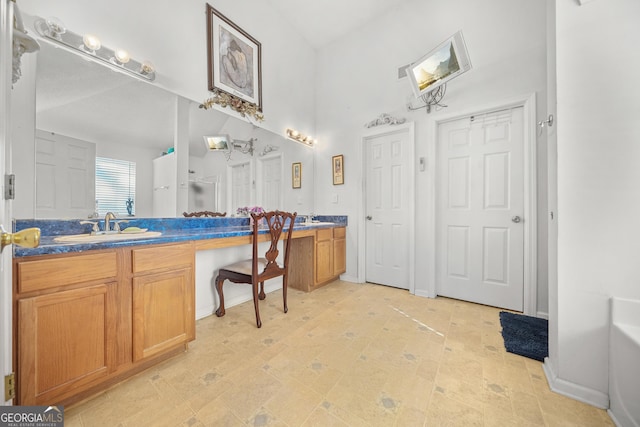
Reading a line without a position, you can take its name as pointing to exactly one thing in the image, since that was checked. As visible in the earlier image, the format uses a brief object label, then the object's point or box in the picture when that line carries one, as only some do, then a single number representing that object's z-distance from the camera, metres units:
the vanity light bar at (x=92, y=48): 1.43
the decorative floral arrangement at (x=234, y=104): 2.26
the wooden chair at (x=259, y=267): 1.97
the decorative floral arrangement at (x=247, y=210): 2.58
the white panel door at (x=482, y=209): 2.28
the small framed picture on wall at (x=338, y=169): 3.32
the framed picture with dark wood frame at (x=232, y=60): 2.26
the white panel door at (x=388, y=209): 2.91
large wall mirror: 1.46
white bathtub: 1.00
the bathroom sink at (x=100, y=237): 1.24
